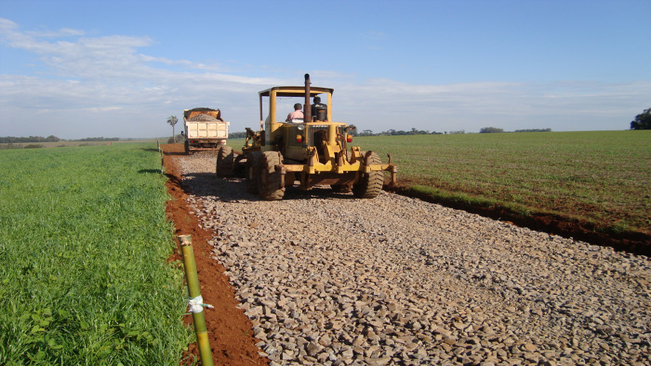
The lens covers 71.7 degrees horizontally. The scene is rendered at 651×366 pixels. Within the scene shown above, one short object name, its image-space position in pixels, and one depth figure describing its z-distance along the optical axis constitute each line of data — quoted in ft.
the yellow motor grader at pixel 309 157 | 33.04
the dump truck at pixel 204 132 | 84.33
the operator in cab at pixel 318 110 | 37.32
